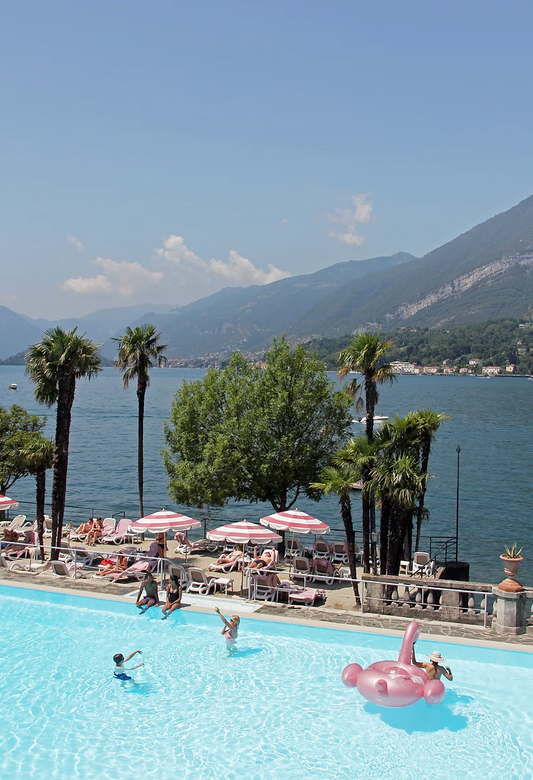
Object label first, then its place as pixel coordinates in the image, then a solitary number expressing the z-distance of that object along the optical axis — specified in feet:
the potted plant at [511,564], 47.14
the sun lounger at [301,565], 70.85
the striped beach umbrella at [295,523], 68.64
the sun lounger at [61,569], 63.05
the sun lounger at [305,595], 58.70
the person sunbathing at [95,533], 90.84
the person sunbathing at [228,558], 74.49
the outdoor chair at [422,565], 73.32
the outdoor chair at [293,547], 85.97
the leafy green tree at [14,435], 108.88
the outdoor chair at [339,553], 81.97
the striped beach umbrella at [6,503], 83.35
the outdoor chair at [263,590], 59.31
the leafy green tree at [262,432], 85.92
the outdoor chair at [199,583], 60.31
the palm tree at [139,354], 102.17
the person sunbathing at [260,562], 62.80
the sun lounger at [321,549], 82.48
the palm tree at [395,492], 58.34
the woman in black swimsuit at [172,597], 53.36
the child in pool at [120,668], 43.45
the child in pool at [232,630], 47.44
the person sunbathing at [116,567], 66.85
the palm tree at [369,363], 68.80
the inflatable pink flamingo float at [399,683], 38.81
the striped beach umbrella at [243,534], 66.03
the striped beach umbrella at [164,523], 68.85
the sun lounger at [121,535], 91.25
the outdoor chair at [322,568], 71.20
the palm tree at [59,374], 75.10
